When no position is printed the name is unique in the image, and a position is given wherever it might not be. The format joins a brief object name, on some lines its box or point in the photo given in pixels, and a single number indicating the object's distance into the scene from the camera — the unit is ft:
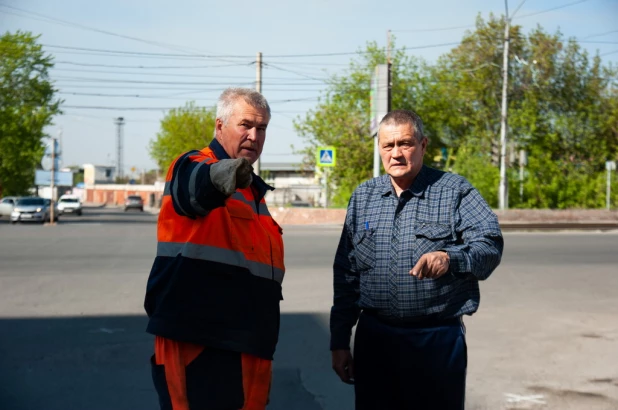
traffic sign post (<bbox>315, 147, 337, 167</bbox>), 111.24
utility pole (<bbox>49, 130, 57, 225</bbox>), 121.08
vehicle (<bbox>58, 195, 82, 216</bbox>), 178.81
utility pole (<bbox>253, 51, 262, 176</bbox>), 124.16
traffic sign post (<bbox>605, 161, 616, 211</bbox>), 124.36
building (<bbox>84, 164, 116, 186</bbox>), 526.57
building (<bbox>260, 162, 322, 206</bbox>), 189.92
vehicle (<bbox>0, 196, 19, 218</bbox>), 149.04
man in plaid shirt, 11.11
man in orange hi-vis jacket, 9.52
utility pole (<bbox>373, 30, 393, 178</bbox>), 99.62
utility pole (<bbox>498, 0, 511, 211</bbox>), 118.32
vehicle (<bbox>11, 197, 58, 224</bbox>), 125.70
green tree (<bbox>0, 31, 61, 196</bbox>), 157.89
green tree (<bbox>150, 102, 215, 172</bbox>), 244.83
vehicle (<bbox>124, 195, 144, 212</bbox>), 233.14
